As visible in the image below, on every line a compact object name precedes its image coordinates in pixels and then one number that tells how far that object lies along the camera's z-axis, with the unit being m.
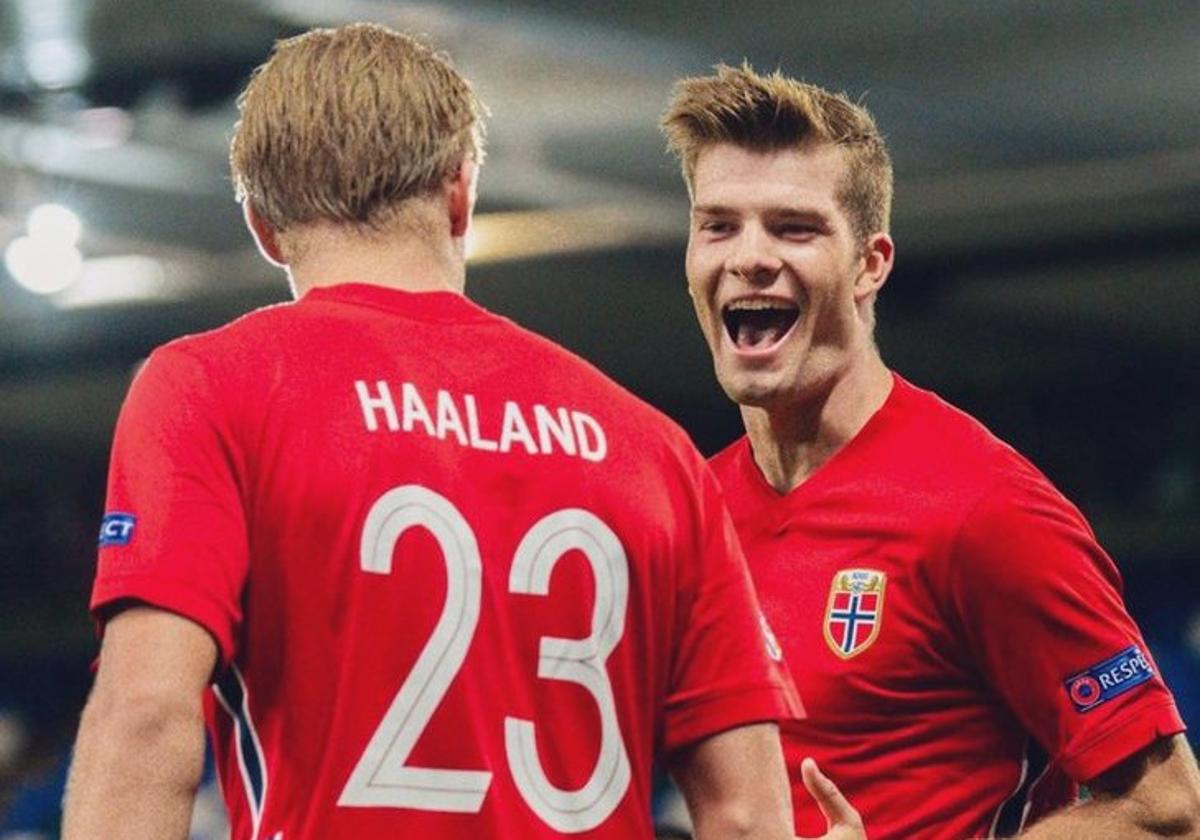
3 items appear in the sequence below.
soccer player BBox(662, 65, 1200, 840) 5.54
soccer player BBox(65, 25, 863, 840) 3.95
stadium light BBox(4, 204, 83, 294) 17.89
